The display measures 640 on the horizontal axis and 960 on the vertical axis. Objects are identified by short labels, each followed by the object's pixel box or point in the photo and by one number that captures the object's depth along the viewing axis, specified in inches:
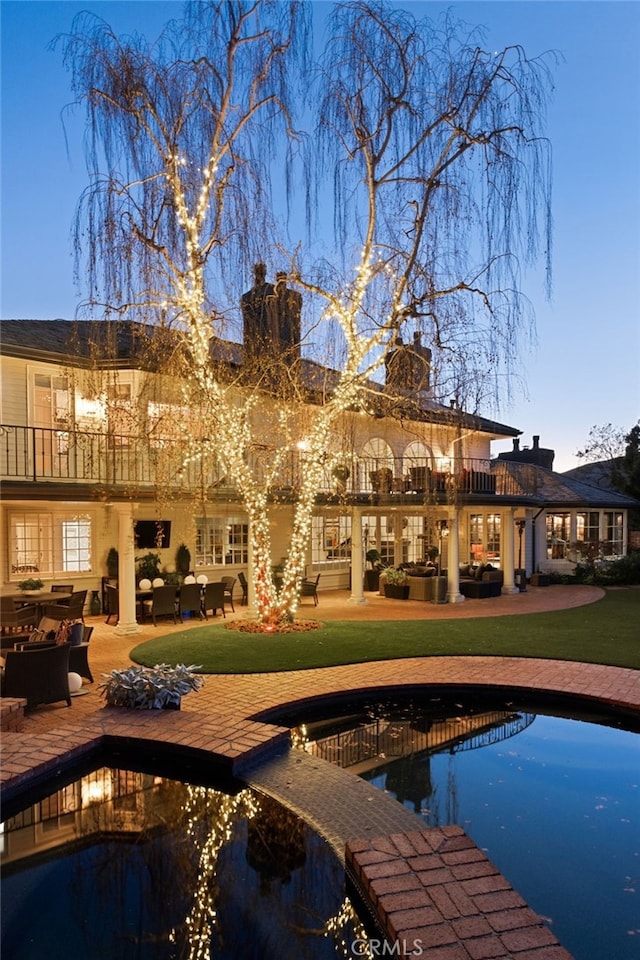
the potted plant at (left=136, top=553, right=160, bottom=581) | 606.2
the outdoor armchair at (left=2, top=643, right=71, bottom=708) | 283.1
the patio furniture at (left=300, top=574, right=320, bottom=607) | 628.7
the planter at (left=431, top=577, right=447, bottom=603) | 684.1
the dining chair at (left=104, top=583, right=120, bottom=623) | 550.4
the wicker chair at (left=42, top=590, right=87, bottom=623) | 442.3
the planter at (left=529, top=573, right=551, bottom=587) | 872.3
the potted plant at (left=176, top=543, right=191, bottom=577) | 643.5
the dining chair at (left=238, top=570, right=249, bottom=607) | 667.4
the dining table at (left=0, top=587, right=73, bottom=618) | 463.8
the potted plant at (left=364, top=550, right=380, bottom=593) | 786.8
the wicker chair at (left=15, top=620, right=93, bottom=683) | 328.2
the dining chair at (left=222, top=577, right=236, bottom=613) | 589.9
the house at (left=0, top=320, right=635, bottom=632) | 441.7
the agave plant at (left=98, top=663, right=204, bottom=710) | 275.9
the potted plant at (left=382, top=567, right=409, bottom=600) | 711.9
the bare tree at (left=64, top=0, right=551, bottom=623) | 352.5
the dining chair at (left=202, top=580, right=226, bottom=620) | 554.9
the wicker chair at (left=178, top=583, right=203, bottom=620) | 540.7
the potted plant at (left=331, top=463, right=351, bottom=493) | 614.9
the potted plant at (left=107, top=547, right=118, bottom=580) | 590.6
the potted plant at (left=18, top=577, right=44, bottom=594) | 516.4
